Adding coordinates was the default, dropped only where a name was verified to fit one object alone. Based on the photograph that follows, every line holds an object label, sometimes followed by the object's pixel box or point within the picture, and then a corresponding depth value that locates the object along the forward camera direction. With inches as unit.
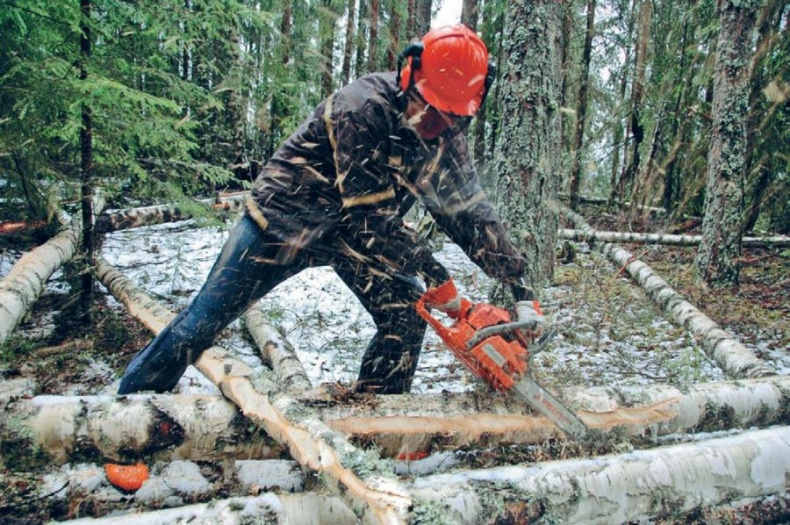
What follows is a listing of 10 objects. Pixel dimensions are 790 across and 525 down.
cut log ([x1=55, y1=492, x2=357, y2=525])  69.4
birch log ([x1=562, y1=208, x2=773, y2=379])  135.4
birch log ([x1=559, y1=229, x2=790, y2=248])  275.9
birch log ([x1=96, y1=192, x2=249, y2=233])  251.3
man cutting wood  95.0
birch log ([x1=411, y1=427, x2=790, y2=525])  75.9
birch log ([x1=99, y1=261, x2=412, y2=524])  63.6
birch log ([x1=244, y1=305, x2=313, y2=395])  121.3
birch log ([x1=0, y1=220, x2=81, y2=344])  136.7
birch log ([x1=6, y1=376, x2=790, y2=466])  83.6
